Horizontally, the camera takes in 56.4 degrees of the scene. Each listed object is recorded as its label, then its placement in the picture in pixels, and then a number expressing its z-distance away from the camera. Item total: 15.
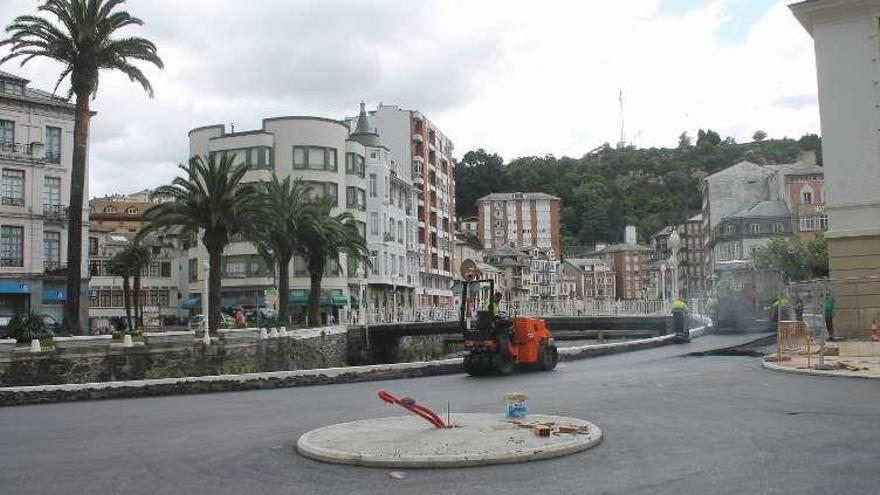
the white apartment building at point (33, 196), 47.41
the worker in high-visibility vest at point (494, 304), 20.81
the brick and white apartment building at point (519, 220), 161.10
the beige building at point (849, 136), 25.42
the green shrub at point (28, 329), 28.25
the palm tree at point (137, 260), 63.44
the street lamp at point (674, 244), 36.03
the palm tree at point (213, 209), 36.91
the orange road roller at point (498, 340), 20.59
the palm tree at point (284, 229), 45.34
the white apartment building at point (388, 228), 73.81
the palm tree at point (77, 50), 32.72
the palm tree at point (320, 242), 48.31
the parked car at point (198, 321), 50.53
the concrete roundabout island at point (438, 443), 8.48
